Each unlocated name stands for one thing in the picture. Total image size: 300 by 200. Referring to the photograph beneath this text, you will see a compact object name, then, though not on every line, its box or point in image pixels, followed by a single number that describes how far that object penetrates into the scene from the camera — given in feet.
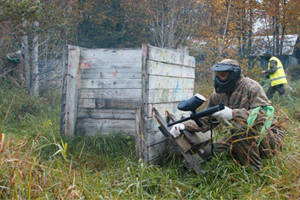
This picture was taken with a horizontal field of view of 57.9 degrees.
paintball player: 9.54
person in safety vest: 26.11
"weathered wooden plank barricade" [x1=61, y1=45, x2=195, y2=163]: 13.87
